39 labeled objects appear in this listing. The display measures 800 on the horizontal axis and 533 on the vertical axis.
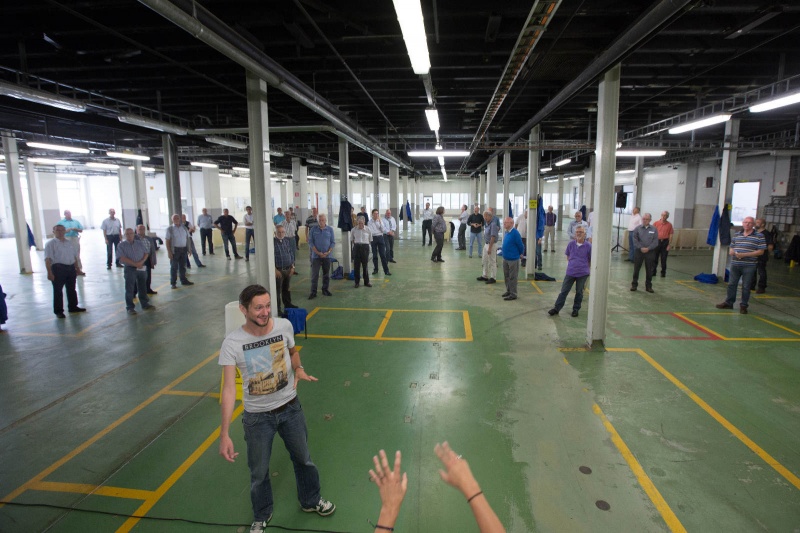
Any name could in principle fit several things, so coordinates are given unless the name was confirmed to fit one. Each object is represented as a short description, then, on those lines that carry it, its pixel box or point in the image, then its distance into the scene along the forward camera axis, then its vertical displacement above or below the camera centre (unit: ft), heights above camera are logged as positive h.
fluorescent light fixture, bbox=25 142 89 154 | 40.80 +6.56
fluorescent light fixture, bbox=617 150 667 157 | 43.09 +5.63
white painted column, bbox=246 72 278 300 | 22.36 +1.21
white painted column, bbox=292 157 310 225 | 69.10 +4.75
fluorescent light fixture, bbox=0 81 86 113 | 22.16 +6.50
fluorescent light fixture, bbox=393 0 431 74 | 12.28 +5.85
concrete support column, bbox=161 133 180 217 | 42.42 +3.86
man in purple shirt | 25.57 -3.60
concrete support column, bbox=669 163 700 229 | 72.64 +2.06
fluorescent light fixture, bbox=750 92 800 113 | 24.10 +6.34
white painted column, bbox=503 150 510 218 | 48.16 +4.10
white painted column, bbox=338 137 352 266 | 39.63 +3.12
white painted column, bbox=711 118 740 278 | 37.06 +2.83
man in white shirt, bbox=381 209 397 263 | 44.37 -2.55
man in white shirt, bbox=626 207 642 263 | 42.35 -1.34
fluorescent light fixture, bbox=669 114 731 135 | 30.63 +6.40
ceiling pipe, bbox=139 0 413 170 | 12.85 +6.37
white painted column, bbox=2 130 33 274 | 44.27 +0.43
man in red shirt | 38.75 -2.30
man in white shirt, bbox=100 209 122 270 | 45.03 -2.10
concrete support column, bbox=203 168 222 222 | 90.27 +3.82
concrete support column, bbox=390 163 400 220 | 71.97 +3.73
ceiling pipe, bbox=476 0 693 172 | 13.50 +6.32
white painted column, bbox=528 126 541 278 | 38.06 +1.36
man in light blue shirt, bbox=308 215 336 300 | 30.48 -2.44
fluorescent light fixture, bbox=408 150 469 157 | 43.06 +5.80
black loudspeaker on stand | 46.03 +0.80
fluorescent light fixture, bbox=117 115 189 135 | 30.14 +6.60
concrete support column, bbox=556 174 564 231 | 92.23 +1.93
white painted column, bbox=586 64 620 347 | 20.17 +0.79
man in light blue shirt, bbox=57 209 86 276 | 40.52 -1.71
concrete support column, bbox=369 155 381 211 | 55.37 +4.28
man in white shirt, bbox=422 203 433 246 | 61.86 -1.55
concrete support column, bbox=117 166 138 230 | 89.97 +3.28
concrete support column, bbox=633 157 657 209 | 56.94 +3.86
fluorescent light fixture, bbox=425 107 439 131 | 28.56 +6.46
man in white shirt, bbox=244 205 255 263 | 51.37 -2.61
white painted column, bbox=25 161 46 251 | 62.25 +0.46
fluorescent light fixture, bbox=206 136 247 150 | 38.78 +6.61
